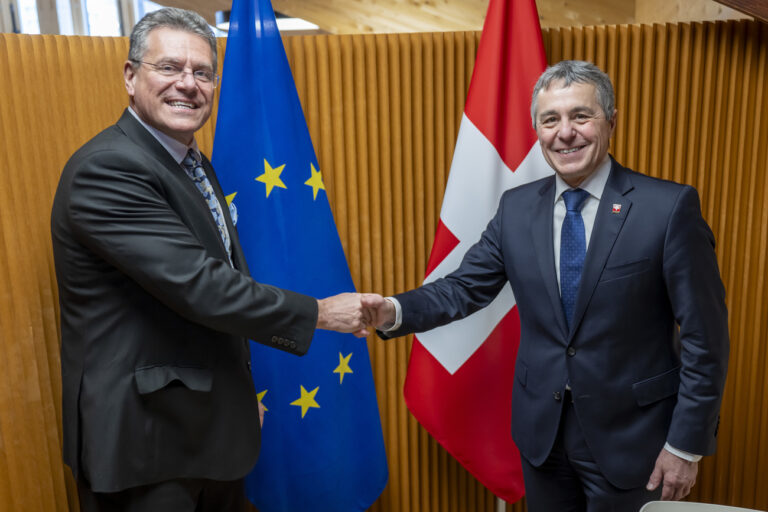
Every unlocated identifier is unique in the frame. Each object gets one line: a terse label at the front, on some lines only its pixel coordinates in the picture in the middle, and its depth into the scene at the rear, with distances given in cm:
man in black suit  156
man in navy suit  171
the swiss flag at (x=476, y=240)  234
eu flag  222
